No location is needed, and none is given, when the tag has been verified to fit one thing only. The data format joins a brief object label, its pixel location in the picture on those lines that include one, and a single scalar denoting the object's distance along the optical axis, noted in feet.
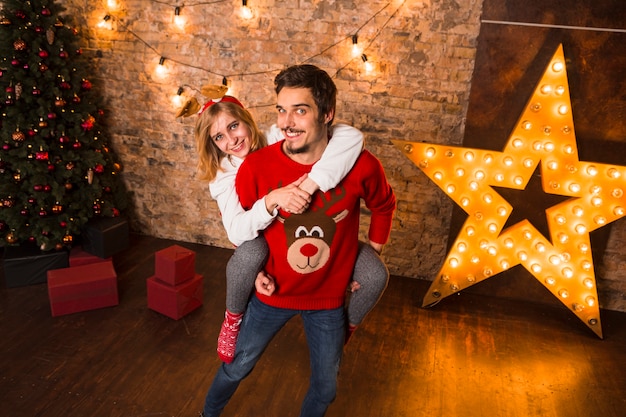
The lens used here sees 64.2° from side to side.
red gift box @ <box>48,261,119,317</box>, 11.09
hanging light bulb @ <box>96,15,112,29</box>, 13.79
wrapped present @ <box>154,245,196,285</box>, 11.14
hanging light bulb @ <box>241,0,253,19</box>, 12.82
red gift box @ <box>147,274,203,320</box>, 11.26
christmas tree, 12.06
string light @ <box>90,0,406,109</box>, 12.30
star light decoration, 10.61
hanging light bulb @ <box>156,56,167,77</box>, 13.76
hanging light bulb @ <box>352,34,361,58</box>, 12.30
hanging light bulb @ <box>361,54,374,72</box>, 12.47
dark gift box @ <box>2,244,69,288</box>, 12.35
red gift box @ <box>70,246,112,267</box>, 13.20
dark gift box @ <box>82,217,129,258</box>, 13.38
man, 6.26
